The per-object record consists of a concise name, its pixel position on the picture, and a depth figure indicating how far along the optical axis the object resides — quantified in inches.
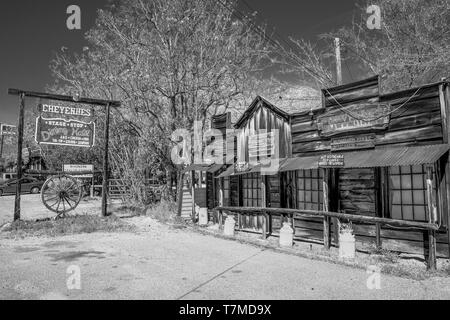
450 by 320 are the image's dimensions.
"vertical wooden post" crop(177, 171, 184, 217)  610.9
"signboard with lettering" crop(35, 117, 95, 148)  525.3
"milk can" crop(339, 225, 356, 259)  330.0
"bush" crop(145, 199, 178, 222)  605.2
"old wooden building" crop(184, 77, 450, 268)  327.3
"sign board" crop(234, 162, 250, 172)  494.3
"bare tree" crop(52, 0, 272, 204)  705.0
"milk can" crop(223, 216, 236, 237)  467.1
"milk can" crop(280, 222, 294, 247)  396.5
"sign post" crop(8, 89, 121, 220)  508.1
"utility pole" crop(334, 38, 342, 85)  653.3
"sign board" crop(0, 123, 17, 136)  1612.0
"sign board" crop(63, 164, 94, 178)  569.6
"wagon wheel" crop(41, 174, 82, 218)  561.6
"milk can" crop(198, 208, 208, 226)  554.3
